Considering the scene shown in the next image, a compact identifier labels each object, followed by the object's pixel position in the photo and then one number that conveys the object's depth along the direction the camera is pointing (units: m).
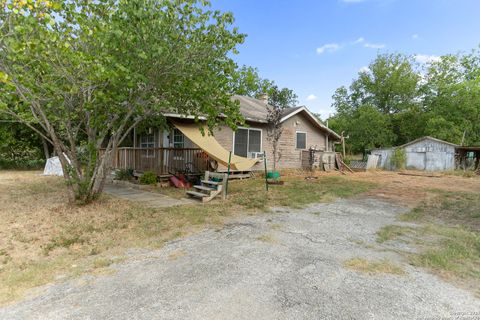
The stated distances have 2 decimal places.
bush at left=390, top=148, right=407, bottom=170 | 19.28
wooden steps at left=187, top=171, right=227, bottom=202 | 7.17
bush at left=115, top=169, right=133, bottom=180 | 10.31
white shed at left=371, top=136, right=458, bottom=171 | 17.98
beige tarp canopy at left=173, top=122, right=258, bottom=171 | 8.38
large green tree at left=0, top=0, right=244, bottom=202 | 4.17
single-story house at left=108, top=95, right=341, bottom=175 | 9.78
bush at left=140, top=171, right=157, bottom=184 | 9.22
